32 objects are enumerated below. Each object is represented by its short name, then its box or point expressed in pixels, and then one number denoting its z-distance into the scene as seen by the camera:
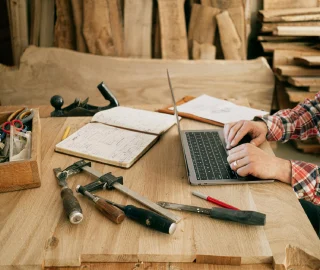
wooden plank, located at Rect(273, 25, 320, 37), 2.62
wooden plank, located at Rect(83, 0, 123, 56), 2.74
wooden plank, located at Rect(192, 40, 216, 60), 2.81
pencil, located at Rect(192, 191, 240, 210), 1.00
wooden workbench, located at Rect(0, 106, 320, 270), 0.84
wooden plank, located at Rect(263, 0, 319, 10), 2.74
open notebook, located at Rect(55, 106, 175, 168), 1.29
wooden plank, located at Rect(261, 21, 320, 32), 2.65
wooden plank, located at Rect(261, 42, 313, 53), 2.74
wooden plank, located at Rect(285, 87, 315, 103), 2.55
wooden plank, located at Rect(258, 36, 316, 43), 2.76
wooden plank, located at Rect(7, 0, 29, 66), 2.84
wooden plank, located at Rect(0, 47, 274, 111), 2.70
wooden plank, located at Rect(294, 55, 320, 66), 2.45
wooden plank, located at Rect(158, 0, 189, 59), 2.73
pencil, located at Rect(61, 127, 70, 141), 1.47
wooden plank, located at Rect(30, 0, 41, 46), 2.85
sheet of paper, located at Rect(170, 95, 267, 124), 1.65
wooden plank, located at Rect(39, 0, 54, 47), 2.85
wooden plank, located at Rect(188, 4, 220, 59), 2.73
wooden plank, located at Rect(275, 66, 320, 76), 2.56
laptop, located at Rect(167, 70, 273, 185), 1.14
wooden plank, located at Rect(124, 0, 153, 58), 2.76
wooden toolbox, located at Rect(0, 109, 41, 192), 1.07
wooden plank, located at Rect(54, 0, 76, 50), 2.82
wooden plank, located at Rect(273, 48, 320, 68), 2.71
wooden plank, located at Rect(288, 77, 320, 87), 2.50
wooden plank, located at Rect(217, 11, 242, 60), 2.71
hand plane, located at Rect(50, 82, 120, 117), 1.74
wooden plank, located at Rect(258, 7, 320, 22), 2.64
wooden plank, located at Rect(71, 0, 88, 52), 2.79
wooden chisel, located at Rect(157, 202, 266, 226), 0.92
